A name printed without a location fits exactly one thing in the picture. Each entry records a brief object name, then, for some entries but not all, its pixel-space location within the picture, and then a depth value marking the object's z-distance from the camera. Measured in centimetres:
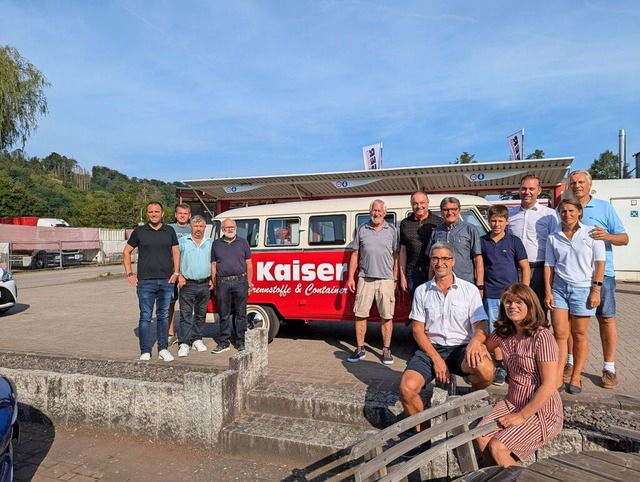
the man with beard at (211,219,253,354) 623
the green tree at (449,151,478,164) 2733
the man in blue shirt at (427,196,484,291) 503
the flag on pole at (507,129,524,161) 1795
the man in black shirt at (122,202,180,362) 586
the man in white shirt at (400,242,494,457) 376
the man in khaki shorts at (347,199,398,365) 583
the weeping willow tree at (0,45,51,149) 2112
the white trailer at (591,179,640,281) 1357
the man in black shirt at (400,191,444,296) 563
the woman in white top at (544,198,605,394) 430
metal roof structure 1138
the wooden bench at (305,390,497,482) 248
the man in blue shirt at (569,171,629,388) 443
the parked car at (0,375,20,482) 282
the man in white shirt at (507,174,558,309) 481
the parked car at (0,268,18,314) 1026
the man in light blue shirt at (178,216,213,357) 641
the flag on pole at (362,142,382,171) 1783
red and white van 662
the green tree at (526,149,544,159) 2516
